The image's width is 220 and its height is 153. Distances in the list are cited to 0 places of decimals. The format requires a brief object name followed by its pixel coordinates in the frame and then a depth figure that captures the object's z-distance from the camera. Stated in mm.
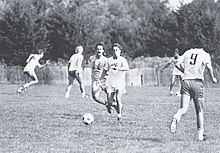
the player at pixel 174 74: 26861
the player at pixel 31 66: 29525
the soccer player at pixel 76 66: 25105
